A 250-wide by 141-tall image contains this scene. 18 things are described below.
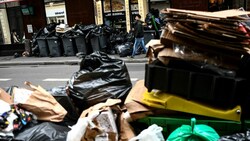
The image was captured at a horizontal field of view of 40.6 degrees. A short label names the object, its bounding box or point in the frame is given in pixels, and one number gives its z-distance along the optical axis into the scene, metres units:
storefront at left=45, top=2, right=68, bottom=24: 15.80
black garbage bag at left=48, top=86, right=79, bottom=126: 3.88
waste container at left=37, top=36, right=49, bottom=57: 14.41
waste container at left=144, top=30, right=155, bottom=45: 12.42
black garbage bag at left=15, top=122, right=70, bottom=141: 3.24
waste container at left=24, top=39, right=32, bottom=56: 15.52
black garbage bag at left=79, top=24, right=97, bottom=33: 13.50
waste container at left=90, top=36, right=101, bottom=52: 13.16
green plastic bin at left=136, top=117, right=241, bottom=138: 2.82
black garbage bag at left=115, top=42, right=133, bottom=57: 12.30
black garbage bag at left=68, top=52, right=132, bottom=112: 3.87
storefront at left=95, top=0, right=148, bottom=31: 14.06
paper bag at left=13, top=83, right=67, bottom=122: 3.53
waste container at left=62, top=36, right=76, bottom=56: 13.72
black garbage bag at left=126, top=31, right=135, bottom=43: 12.92
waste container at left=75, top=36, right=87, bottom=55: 13.42
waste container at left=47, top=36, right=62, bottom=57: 14.07
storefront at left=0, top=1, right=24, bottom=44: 16.91
